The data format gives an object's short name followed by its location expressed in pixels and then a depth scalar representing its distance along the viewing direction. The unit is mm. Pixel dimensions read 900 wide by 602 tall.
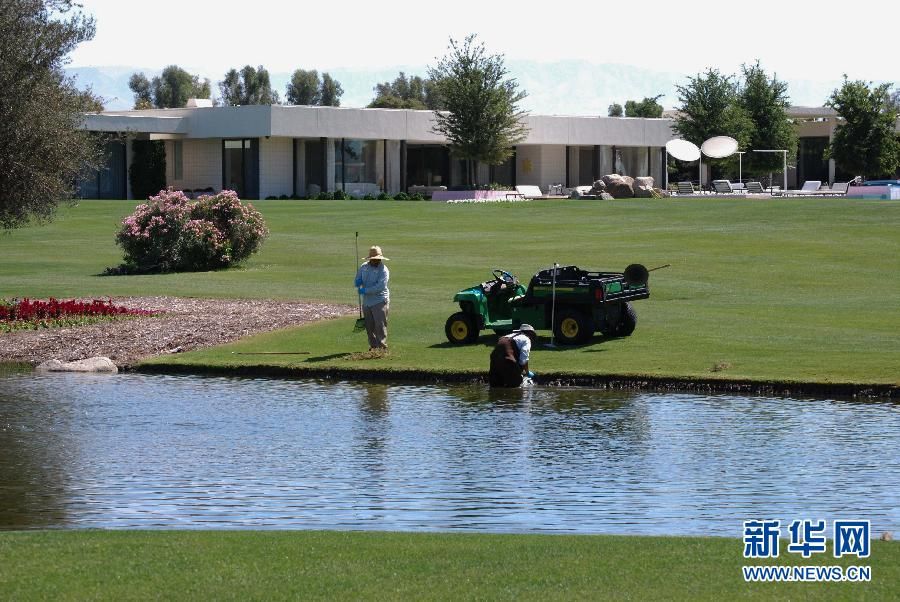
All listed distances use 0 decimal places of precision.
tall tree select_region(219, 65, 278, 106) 195375
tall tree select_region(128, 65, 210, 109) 193000
